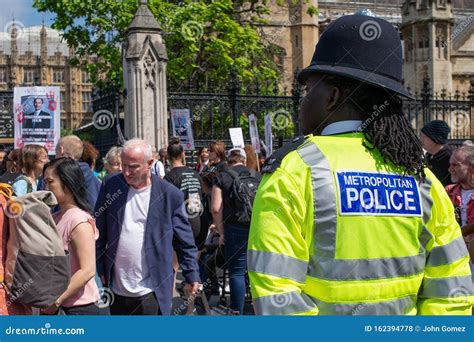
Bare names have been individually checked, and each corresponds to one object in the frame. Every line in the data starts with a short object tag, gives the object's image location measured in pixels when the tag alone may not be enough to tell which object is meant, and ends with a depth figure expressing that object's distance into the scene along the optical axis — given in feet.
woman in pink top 17.06
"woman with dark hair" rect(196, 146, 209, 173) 50.52
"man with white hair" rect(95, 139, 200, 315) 19.02
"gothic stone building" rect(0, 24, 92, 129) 298.35
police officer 8.99
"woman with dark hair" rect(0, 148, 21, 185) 27.50
